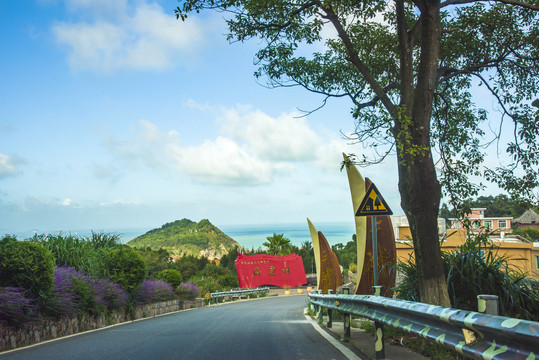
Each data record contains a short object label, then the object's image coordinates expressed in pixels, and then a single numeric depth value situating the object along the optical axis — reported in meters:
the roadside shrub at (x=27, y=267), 10.24
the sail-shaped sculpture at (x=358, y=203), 17.44
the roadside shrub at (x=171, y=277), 26.18
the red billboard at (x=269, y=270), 58.50
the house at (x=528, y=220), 78.50
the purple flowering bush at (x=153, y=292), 18.47
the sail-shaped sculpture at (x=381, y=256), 15.91
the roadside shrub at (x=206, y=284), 43.14
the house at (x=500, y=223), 58.03
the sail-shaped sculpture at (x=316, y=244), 27.93
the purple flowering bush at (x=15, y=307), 9.44
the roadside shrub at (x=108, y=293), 14.05
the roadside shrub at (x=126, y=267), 16.61
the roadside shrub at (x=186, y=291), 26.75
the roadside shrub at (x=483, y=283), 7.79
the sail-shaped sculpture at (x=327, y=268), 26.73
